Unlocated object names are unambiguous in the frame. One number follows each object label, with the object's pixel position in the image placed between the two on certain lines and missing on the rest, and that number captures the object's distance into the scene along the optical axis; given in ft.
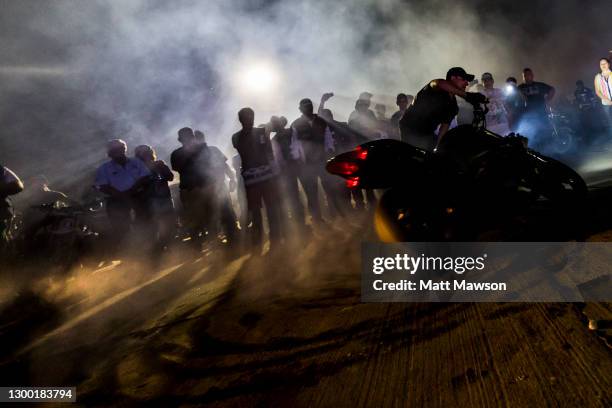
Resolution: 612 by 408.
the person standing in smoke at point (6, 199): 16.72
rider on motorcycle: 12.57
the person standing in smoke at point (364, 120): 27.61
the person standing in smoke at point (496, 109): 25.91
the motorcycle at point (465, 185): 10.05
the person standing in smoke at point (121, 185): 19.80
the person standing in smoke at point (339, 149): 24.38
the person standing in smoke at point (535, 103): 27.58
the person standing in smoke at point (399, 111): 27.35
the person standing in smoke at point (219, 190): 22.11
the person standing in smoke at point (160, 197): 21.72
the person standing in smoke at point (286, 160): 22.79
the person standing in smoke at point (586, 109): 40.56
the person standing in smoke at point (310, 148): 22.72
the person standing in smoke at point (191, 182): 21.57
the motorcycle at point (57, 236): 17.49
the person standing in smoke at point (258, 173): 19.35
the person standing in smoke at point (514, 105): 27.09
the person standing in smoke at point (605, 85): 25.30
